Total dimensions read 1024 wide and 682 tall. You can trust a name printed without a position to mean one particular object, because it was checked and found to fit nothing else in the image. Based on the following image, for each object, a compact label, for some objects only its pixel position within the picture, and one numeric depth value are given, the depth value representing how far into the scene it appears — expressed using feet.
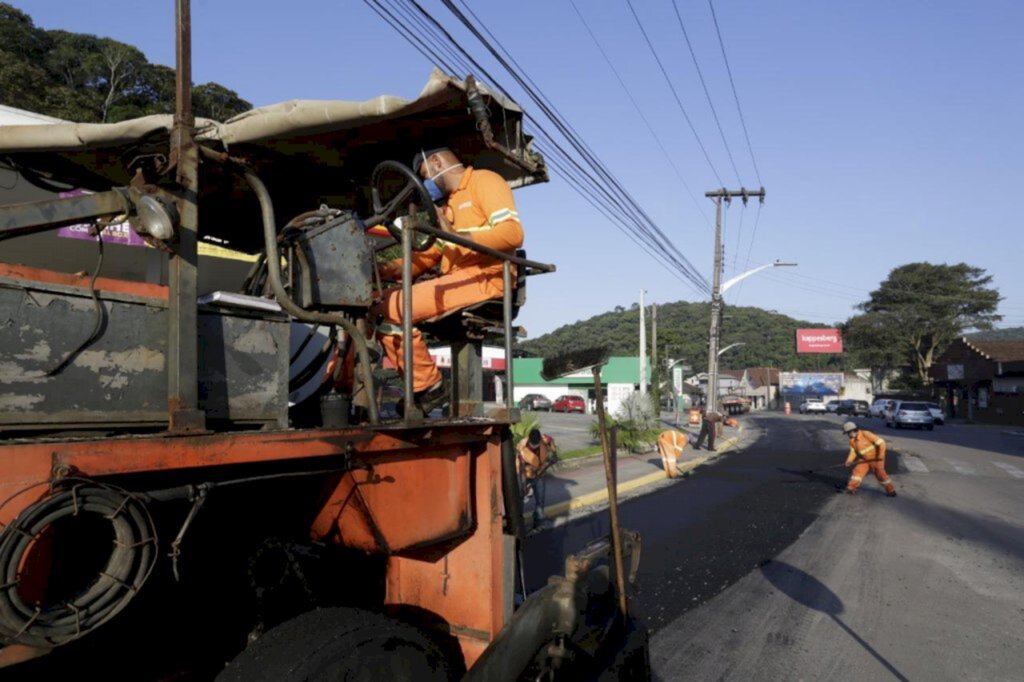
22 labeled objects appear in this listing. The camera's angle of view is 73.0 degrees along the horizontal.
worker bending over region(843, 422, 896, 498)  41.23
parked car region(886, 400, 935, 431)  111.45
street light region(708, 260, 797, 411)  82.79
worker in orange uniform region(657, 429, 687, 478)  48.67
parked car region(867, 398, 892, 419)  152.49
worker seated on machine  9.27
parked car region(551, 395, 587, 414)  156.35
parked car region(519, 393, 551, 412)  159.71
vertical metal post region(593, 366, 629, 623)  8.21
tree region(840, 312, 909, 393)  210.38
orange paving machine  5.01
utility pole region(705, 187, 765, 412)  83.20
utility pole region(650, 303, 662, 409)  84.09
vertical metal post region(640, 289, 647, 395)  85.83
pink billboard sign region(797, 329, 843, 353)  242.13
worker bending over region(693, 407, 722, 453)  72.64
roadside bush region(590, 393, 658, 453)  65.82
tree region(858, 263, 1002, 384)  200.13
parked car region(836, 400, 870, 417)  182.19
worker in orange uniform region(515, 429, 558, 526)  27.02
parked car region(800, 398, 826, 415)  190.19
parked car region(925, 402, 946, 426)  128.06
